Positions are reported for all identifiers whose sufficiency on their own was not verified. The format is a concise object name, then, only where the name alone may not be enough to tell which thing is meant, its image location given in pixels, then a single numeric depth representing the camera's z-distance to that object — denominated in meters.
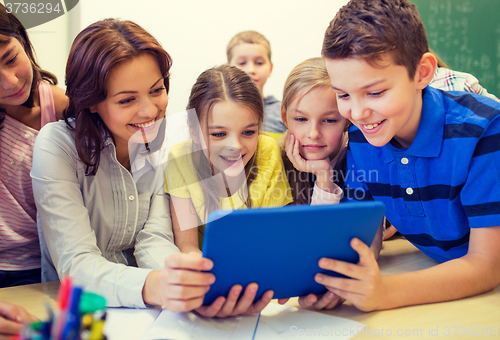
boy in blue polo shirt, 0.63
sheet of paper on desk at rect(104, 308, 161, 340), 0.54
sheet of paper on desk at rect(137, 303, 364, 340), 0.53
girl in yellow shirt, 0.91
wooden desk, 0.54
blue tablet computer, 0.47
